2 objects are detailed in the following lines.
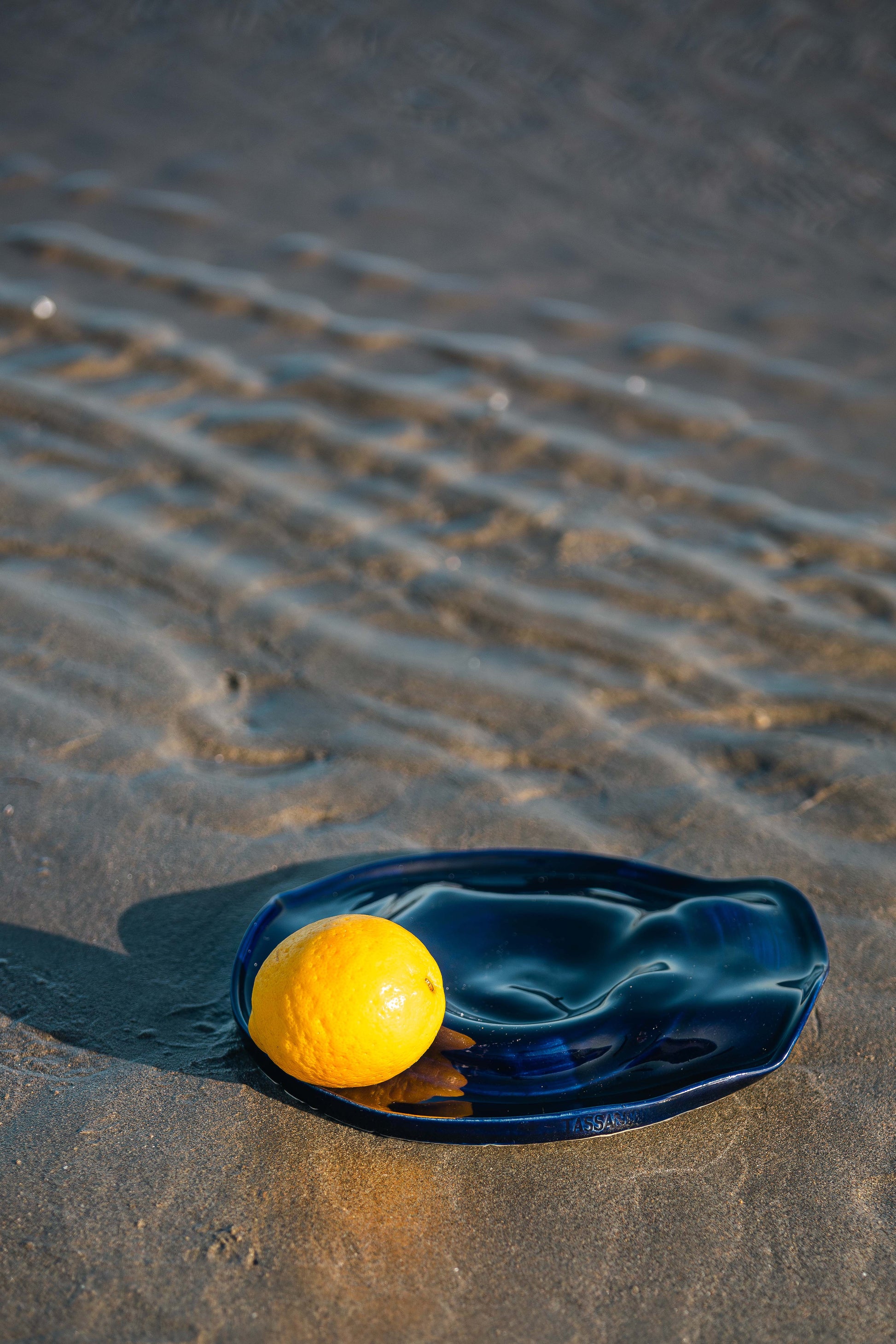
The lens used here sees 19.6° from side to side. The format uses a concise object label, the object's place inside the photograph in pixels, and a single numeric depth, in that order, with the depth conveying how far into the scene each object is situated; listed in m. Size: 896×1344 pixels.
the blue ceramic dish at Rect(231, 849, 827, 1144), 0.96
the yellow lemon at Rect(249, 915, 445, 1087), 0.94
